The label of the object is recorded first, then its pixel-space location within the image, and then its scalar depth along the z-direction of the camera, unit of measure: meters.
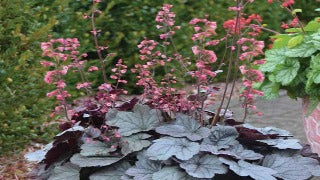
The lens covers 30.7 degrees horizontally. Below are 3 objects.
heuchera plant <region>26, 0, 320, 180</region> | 2.39
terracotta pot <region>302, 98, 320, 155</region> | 3.69
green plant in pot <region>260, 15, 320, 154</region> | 3.50
